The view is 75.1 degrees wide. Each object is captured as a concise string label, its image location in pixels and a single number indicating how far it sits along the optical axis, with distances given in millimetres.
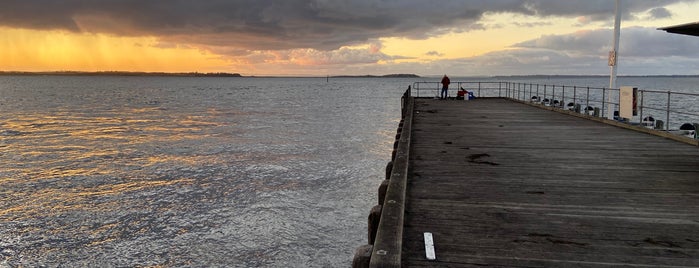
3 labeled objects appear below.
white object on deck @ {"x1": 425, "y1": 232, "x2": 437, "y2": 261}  3672
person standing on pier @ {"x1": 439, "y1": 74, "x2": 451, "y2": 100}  29562
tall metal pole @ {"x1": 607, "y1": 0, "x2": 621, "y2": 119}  16500
